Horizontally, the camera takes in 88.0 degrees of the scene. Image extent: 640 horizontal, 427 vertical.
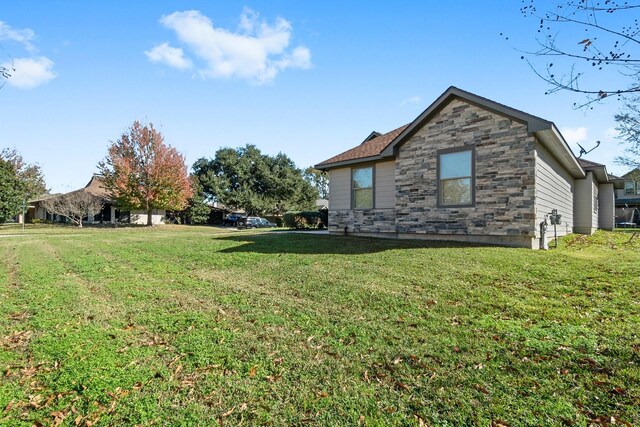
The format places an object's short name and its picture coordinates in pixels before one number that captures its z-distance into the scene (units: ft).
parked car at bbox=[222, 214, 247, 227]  124.76
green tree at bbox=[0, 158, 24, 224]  86.07
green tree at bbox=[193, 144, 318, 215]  144.87
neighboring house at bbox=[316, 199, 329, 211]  185.61
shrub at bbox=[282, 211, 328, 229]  71.82
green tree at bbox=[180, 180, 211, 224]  128.98
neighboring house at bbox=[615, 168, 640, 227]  111.79
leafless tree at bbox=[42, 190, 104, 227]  95.01
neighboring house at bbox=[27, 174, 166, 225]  112.27
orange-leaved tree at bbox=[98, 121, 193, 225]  90.63
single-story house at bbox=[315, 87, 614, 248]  28.81
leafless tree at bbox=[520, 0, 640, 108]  9.71
